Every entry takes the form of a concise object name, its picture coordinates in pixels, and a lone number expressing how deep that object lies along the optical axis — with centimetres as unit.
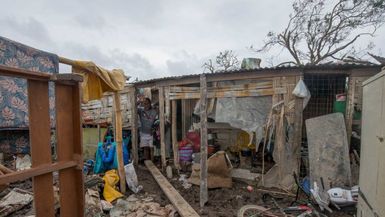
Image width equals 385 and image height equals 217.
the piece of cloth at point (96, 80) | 378
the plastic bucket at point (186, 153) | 738
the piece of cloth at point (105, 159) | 639
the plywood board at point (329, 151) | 505
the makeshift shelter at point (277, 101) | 538
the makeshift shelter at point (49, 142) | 139
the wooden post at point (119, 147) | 545
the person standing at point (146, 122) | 838
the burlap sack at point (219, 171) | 595
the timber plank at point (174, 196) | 450
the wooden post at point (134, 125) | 856
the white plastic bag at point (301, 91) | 535
